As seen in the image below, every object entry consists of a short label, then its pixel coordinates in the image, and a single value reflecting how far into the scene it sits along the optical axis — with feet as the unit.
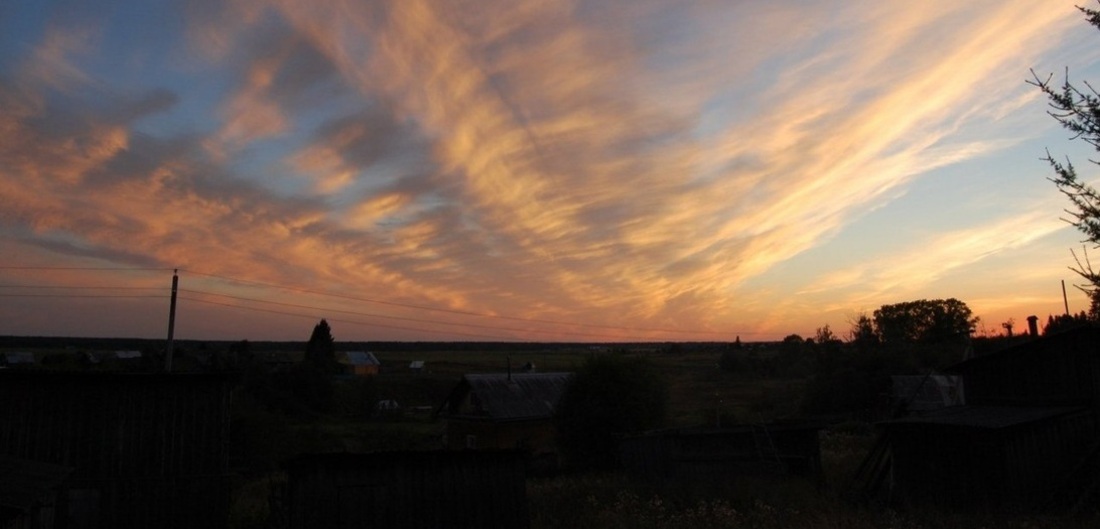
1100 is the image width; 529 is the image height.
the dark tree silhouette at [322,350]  293.78
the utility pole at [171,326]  93.09
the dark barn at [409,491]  59.93
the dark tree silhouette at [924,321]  341.41
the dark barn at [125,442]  64.23
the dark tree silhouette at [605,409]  121.49
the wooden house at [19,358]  335.98
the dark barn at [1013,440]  68.74
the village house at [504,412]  137.59
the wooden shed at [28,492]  44.91
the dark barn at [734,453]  89.20
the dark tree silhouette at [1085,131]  28.12
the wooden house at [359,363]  400.24
